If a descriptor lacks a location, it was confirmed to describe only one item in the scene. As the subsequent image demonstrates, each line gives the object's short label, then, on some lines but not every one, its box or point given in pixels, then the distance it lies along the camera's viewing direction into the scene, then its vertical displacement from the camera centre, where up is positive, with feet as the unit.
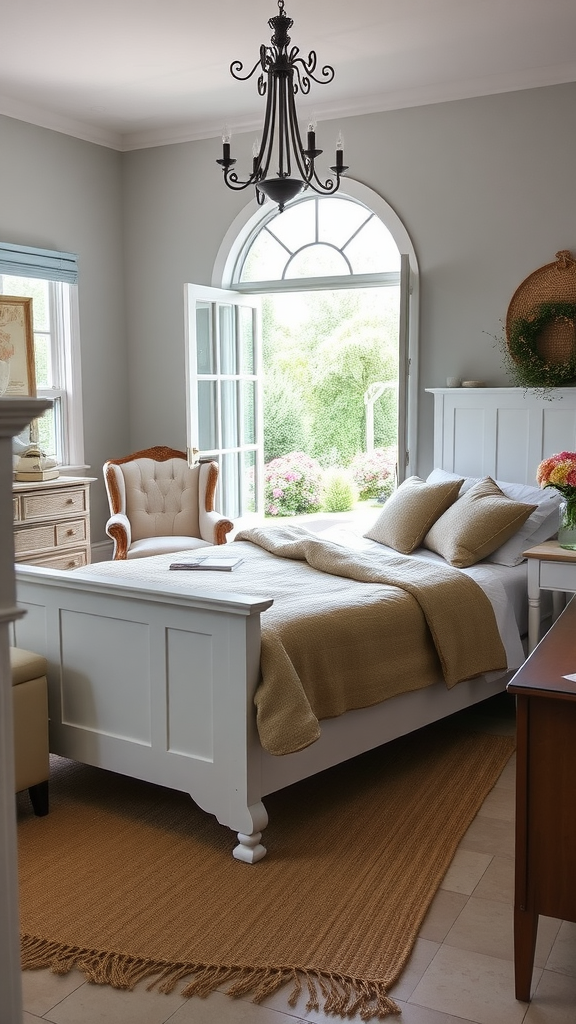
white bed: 8.74 -3.01
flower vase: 12.21 -1.72
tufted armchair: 17.10 -1.96
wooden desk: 6.40 -2.85
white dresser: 15.97 -2.24
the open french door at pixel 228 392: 18.11 +0.07
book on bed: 11.89 -2.17
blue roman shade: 17.04 +2.52
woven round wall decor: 15.33 +1.07
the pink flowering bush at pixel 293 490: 31.94 -3.24
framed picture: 17.13 +0.98
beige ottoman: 9.41 -3.36
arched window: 16.85 +1.67
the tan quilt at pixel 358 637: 8.77 -2.63
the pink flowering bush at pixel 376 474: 32.37 -2.76
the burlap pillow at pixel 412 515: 13.67 -1.79
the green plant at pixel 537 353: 15.28 +0.68
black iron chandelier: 10.89 +3.47
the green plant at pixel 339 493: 31.86 -3.37
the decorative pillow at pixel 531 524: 13.19 -1.89
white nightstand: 11.93 -2.33
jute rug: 7.11 -4.36
